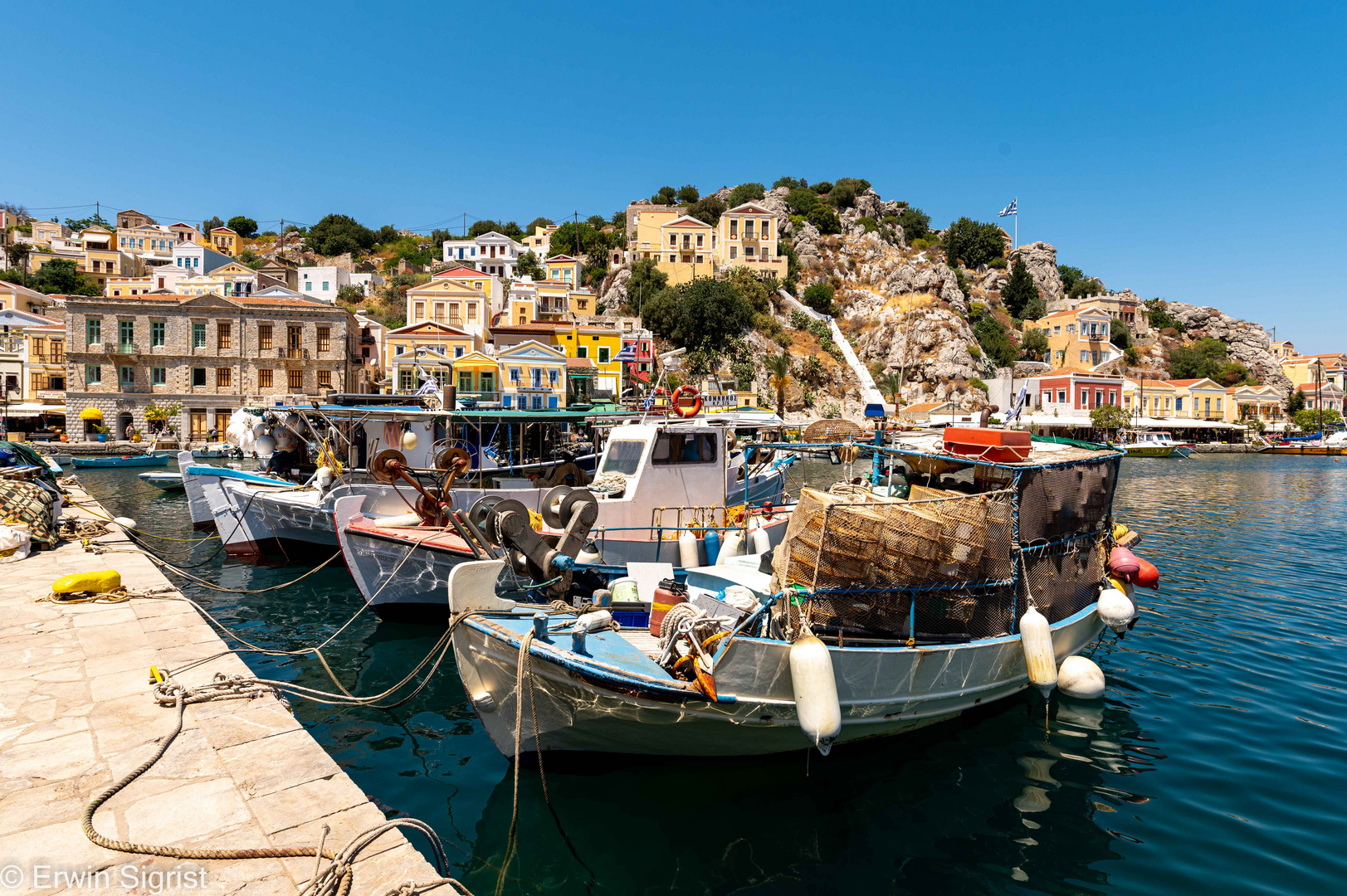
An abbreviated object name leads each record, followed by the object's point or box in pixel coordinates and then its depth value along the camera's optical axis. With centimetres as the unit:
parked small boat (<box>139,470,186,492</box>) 2812
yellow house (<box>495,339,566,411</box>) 4684
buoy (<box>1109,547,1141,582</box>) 904
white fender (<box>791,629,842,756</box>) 561
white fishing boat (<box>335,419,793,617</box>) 1070
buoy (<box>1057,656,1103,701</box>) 788
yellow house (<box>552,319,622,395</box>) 5388
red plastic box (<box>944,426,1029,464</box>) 792
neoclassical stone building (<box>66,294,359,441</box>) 4312
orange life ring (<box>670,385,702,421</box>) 1232
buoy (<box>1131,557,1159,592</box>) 905
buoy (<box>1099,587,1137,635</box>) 814
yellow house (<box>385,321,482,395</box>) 4678
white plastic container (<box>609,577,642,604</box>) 796
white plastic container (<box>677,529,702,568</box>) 1034
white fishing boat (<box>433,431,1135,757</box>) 578
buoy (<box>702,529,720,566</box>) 1077
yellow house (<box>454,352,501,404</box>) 4628
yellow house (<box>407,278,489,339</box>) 5572
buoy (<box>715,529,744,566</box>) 1023
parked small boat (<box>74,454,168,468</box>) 3584
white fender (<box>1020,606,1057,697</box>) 715
